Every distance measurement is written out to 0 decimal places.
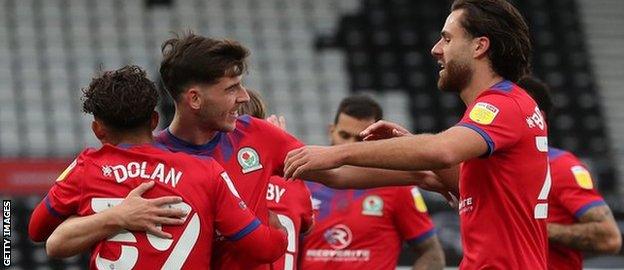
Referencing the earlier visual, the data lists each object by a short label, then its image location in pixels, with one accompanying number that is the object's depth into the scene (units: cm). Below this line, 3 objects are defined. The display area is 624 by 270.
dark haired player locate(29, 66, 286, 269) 765
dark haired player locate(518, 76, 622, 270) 1131
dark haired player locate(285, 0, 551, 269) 771
